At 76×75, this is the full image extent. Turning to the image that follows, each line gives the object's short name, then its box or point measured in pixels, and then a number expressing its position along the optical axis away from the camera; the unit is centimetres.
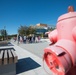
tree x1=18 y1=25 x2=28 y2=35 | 2268
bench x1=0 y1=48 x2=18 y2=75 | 166
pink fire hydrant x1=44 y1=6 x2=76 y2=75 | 51
